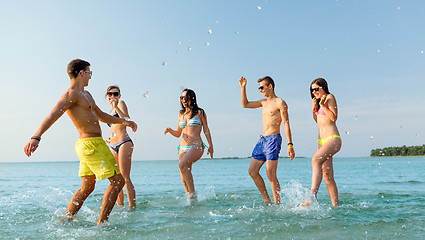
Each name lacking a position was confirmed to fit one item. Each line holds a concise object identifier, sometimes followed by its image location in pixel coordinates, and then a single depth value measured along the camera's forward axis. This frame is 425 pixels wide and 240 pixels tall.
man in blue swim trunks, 6.70
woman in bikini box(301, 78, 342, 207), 6.07
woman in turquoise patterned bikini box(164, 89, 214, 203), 7.41
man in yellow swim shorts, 4.96
